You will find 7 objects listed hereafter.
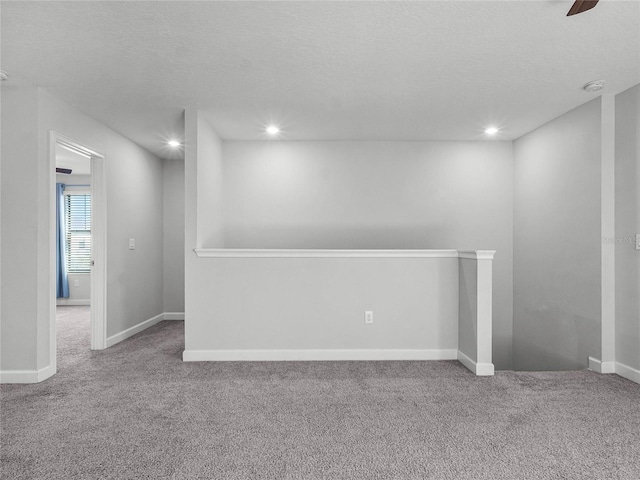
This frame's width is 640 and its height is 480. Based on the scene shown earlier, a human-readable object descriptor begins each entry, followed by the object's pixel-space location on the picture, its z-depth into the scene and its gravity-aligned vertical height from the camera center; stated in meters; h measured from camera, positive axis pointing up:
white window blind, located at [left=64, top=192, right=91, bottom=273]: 6.85 +0.16
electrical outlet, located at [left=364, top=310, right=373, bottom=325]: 3.50 -0.73
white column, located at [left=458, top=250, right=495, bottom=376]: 3.05 -0.62
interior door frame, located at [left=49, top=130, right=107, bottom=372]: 3.84 -0.13
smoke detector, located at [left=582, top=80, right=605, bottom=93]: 2.82 +1.18
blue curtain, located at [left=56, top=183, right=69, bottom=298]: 6.66 -0.14
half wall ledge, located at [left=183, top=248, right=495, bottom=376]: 3.47 -0.62
